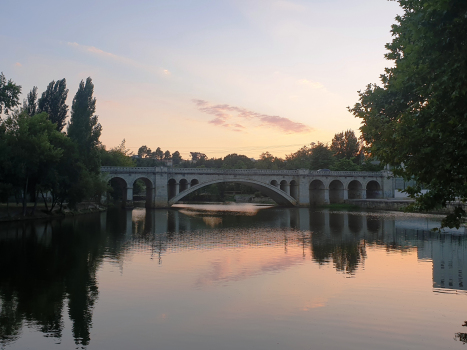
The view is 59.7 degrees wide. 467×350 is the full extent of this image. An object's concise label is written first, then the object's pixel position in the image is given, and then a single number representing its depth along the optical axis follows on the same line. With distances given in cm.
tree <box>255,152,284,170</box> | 10631
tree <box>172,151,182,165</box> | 18458
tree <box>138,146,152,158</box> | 19790
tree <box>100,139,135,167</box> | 6612
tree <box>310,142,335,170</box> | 8381
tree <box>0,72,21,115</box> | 3025
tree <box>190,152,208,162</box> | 17811
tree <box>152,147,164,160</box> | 19488
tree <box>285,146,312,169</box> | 10046
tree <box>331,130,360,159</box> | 9225
